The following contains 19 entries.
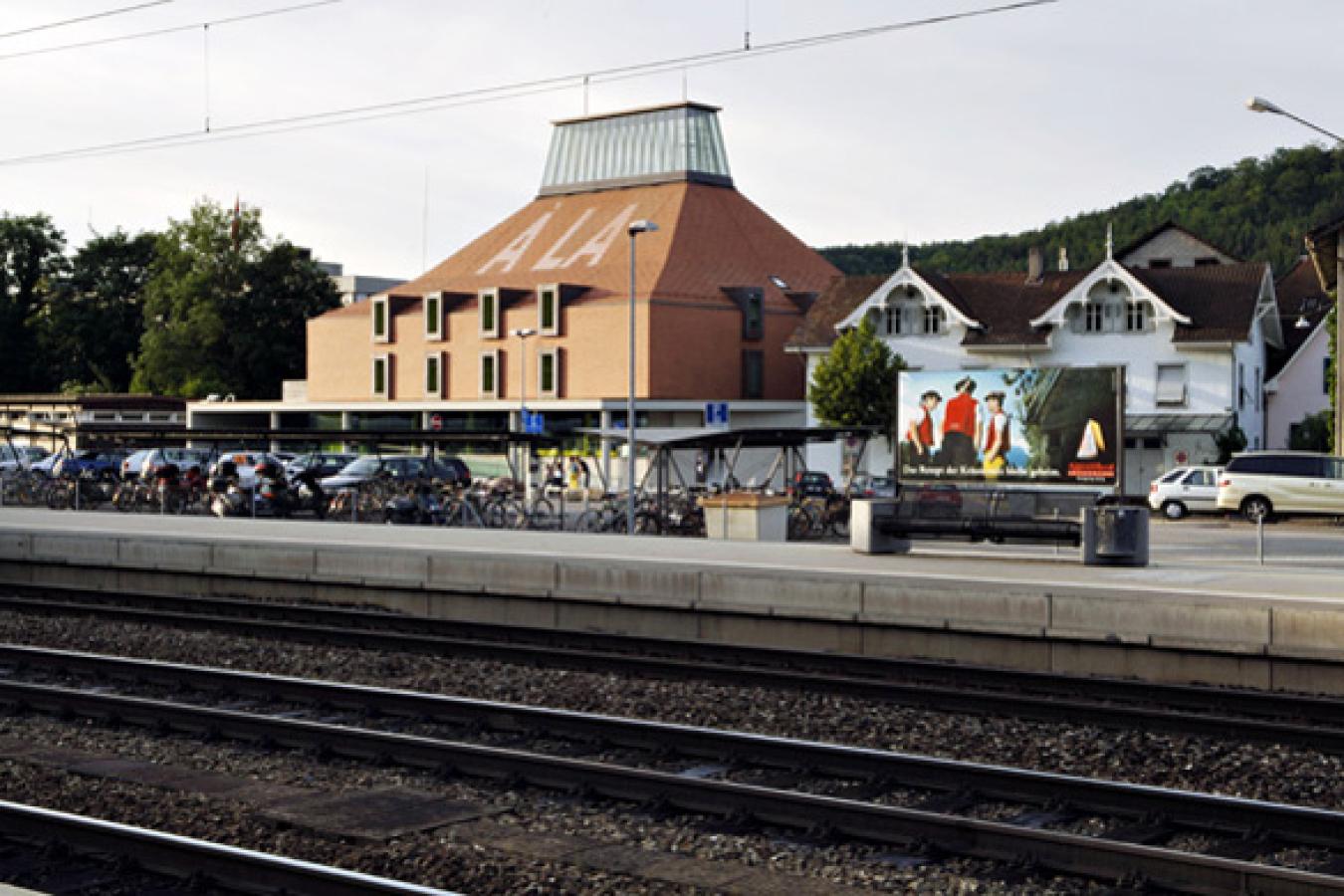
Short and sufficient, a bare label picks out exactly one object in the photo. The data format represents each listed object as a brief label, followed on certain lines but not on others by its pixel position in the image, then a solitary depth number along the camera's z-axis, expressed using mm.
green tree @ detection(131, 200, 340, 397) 101250
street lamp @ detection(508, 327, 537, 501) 70375
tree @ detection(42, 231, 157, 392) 115500
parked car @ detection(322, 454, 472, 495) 41938
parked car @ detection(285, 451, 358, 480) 49500
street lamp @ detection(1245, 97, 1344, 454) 45162
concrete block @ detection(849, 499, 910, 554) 22938
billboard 26197
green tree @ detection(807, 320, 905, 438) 65250
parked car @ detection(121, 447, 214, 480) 53050
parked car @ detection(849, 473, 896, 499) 45662
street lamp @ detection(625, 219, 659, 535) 36484
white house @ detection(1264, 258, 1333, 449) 73000
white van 41531
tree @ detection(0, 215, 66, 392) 115750
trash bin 21125
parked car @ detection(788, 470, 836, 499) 38312
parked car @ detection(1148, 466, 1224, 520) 45906
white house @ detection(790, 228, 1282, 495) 61750
